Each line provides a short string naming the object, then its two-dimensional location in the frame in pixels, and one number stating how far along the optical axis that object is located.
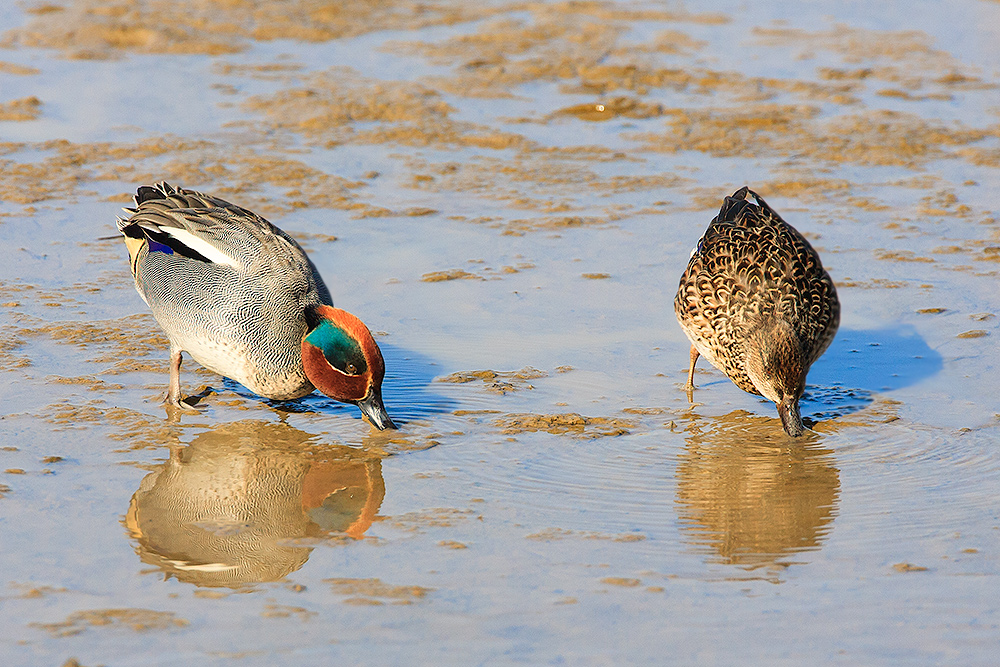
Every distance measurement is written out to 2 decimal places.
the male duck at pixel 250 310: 10.89
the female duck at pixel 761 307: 11.12
